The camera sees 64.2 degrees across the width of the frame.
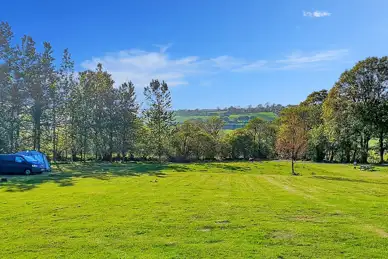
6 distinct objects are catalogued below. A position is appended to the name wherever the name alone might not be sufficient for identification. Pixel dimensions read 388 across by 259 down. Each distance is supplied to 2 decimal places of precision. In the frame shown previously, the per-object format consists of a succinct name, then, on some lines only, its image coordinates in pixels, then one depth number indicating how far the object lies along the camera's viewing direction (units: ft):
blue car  83.05
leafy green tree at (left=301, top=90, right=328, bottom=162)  177.99
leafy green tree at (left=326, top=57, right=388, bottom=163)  146.51
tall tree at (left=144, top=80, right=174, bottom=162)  176.65
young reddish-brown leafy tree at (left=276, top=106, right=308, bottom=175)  104.88
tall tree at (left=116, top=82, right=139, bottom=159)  172.55
